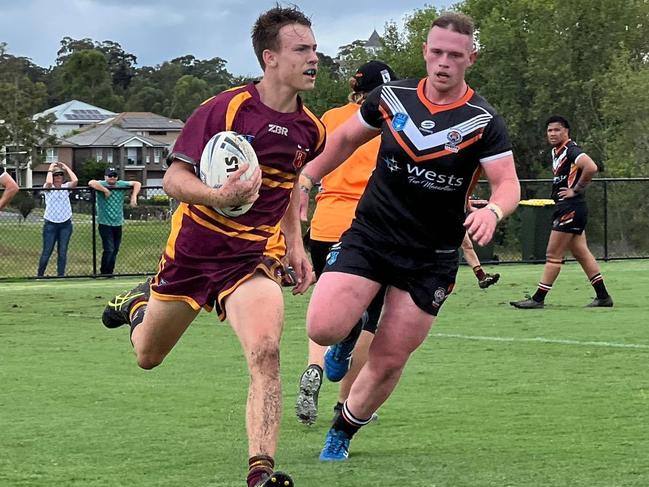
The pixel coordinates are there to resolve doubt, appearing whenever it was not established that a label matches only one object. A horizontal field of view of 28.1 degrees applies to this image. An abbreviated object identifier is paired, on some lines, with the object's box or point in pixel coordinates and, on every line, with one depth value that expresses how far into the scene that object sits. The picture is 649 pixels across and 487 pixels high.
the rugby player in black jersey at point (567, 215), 14.90
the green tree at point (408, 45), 89.81
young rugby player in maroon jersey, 6.02
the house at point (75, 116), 155.00
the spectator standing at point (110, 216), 22.25
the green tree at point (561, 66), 69.56
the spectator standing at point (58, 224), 21.80
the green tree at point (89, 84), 162.50
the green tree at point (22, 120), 73.43
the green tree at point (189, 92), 150.25
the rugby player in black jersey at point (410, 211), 6.59
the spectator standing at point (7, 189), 14.16
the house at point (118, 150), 136.00
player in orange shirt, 7.81
